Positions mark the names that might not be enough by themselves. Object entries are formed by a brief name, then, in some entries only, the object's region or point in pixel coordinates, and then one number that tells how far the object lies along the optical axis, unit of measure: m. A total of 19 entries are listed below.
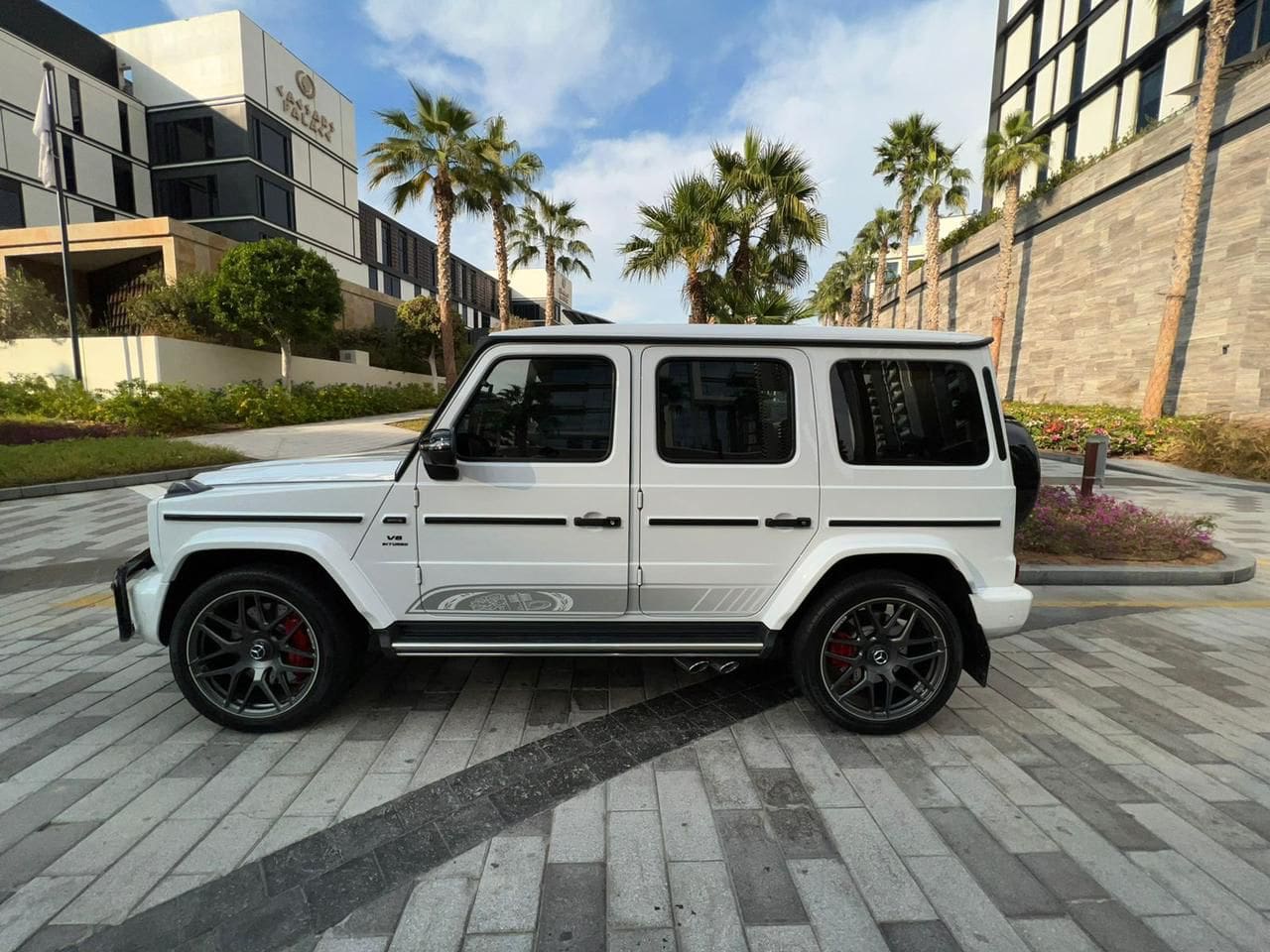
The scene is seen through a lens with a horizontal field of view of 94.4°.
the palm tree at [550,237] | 30.72
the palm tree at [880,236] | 34.81
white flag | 18.47
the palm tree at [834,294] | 48.64
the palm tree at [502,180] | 21.64
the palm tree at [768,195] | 13.53
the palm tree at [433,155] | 20.38
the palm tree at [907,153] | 25.83
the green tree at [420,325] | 33.78
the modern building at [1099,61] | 21.33
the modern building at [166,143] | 26.44
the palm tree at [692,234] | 13.52
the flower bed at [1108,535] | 5.90
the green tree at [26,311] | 20.94
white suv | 2.85
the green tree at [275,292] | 19.92
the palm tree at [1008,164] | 22.47
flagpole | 18.28
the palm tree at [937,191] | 25.89
